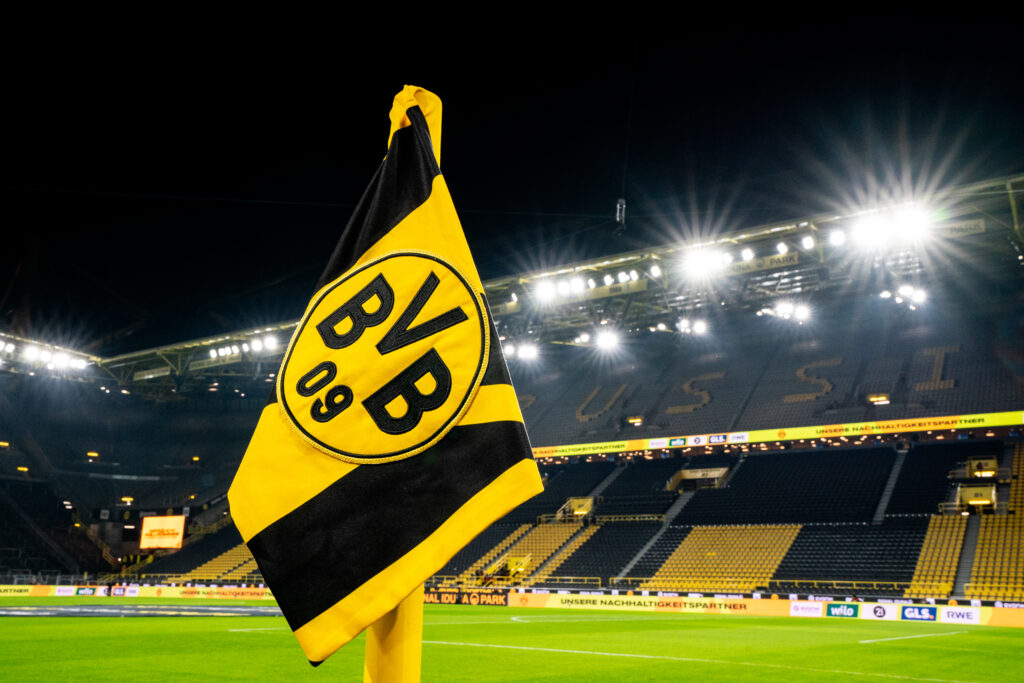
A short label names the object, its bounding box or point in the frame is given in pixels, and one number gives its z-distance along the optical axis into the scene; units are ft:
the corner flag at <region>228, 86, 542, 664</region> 5.74
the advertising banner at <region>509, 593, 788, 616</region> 76.28
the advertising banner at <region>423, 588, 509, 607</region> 89.97
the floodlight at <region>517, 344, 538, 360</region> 109.28
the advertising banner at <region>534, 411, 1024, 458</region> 90.38
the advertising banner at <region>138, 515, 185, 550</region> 122.31
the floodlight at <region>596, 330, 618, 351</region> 102.68
